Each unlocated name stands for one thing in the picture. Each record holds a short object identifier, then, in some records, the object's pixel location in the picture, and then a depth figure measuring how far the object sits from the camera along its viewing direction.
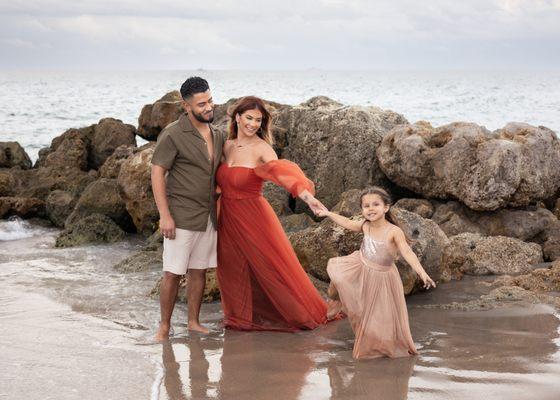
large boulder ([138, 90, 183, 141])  13.29
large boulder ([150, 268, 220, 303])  7.48
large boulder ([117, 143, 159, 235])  10.73
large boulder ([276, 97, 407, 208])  10.41
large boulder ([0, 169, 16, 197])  13.92
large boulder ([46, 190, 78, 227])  12.54
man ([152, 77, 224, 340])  6.08
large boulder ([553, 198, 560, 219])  10.46
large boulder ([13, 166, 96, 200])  13.69
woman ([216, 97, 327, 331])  6.23
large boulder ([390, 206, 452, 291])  7.17
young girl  5.44
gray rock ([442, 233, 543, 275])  8.16
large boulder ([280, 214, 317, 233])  9.48
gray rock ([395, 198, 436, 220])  9.84
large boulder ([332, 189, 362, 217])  8.61
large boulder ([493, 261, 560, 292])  7.26
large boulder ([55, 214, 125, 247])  10.85
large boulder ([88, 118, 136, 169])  14.73
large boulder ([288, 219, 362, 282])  7.21
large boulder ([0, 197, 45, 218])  12.84
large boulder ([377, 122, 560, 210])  9.55
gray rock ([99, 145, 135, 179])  12.77
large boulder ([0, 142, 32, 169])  16.16
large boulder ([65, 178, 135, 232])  11.55
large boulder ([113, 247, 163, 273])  9.11
